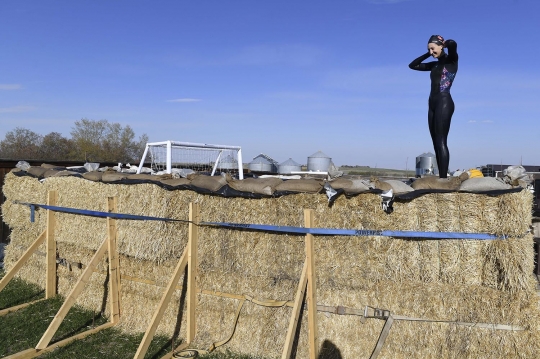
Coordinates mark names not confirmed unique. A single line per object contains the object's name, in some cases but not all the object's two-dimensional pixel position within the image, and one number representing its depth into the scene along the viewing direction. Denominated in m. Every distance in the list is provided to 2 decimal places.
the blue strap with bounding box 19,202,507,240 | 4.95
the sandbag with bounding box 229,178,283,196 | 5.95
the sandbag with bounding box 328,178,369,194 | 5.39
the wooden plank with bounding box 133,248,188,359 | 5.51
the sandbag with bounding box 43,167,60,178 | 8.88
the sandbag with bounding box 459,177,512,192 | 4.88
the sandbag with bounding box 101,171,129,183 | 7.48
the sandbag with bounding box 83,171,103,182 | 7.82
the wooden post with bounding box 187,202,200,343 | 6.32
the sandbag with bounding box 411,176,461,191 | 5.10
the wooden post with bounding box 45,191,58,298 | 8.31
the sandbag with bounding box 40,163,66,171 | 9.62
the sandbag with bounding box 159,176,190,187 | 6.65
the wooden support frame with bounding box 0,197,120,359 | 6.30
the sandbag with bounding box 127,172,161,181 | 7.02
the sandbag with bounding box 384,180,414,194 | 5.20
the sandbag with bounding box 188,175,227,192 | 6.30
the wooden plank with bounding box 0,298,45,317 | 7.88
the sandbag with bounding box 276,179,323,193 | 5.66
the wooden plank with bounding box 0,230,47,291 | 7.71
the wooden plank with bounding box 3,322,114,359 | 6.07
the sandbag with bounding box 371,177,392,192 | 5.24
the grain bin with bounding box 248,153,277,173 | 18.56
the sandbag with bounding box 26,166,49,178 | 9.15
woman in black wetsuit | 5.79
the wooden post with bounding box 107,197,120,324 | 7.18
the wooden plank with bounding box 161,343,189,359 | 5.94
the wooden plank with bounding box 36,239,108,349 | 6.30
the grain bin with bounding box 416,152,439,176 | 11.92
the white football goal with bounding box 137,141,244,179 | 8.74
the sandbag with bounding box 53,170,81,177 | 8.50
